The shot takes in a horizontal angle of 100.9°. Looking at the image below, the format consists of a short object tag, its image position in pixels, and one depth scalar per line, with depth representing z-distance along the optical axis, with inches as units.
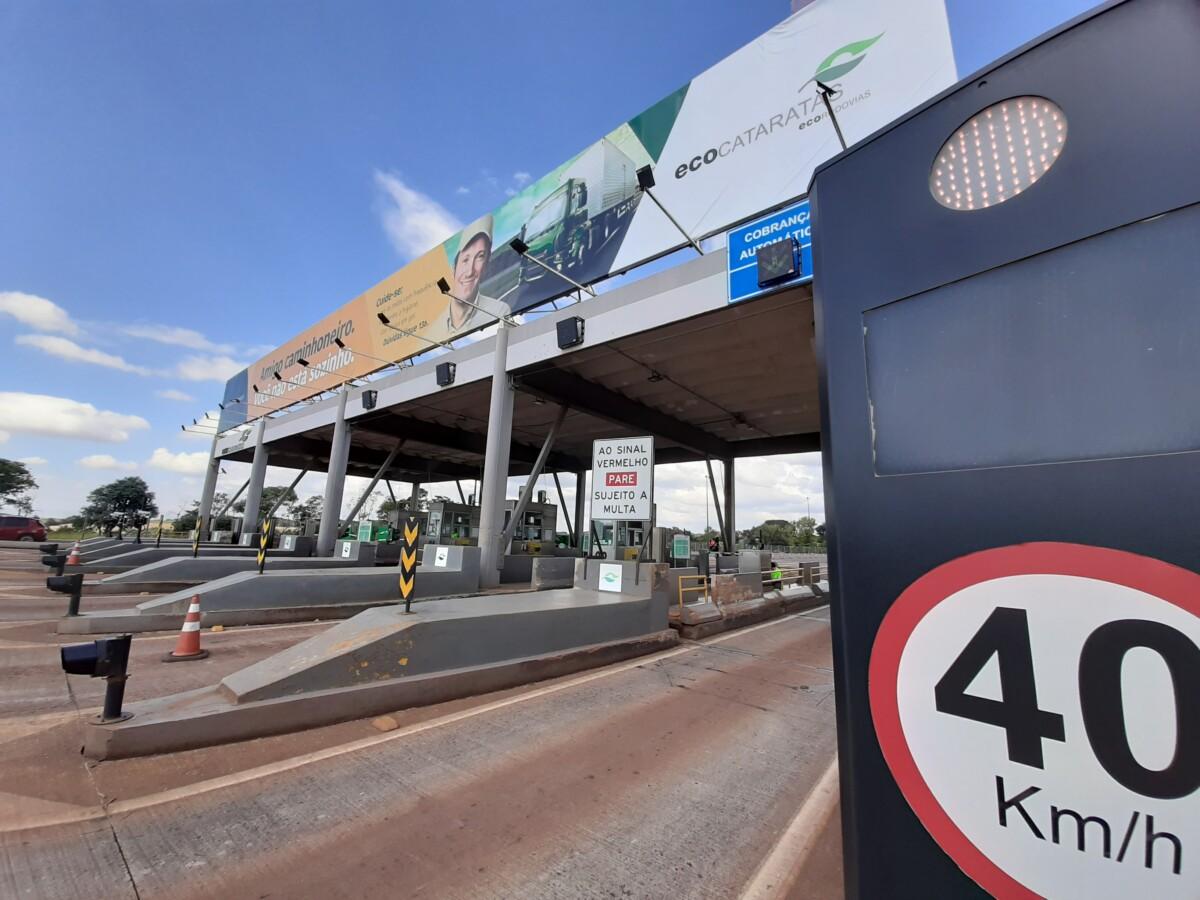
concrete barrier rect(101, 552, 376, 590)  461.2
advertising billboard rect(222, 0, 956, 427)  431.5
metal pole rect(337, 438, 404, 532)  816.9
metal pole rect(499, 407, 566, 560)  564.8
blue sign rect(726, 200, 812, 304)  355.3
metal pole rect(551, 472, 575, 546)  1136.8
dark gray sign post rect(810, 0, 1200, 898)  41.1
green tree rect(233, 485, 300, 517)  2446.1
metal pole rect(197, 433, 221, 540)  1169.4
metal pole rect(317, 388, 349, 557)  756.6
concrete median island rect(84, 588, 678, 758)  156.7
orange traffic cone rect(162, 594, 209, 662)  249.3
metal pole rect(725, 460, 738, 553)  952.9
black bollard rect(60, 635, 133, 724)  138.3
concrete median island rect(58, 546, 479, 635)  318.3
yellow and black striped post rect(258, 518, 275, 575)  378.3
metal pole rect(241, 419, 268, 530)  992.2
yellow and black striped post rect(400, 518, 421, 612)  239.1
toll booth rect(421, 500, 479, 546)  916.6
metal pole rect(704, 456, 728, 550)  910.4
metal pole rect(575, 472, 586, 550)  1212.5
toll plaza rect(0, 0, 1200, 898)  42.5
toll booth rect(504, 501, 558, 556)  881.5
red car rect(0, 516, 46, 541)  1057.5
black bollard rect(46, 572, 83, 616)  241.4
